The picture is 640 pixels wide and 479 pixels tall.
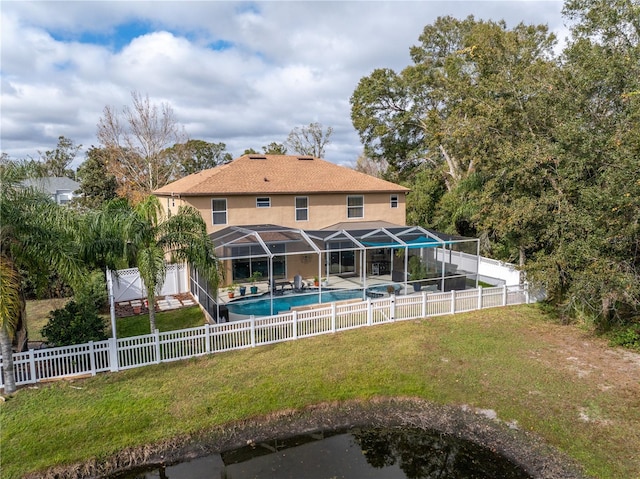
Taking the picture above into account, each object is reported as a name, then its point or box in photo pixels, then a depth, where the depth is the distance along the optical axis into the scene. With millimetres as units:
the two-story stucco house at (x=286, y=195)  18828
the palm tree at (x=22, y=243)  8102
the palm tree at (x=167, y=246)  10344
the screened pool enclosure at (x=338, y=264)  16000
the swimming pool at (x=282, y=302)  15180
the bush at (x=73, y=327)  9844
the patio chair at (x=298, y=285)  16969
